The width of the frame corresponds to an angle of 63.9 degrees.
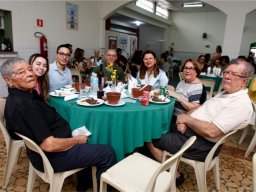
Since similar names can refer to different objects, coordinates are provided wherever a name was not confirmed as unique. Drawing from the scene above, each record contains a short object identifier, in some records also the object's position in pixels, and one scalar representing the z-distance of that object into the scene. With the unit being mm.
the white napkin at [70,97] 1868
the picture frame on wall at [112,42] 8523
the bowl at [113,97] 1724
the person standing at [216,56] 5582
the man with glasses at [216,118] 1549
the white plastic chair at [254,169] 1022
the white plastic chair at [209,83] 3670
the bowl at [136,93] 2008
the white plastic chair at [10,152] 1796
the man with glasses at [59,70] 2518
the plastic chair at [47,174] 1278
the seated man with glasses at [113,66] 2957
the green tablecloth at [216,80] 4457
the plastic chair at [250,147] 2678
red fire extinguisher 4936
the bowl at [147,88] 2145
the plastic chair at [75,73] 4148
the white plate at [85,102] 1687
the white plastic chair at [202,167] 1647
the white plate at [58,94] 1979
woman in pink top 2162
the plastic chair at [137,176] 1273
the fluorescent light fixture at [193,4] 8629
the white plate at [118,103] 1737
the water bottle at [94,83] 2254
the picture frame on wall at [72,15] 5571
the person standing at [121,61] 5289
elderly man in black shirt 1275
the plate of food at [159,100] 1915
